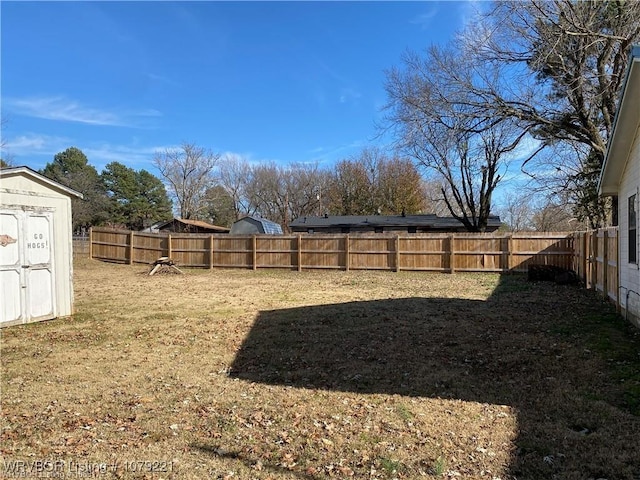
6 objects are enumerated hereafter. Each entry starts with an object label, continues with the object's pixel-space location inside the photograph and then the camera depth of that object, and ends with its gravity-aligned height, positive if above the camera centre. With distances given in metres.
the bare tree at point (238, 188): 50.88 +5.58
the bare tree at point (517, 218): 44.44 +1.78
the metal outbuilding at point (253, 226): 32.66 +0.65
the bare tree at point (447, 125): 17.11 +4.61
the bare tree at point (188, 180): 49.34 +6.31
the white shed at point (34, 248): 6.89 -0.23
